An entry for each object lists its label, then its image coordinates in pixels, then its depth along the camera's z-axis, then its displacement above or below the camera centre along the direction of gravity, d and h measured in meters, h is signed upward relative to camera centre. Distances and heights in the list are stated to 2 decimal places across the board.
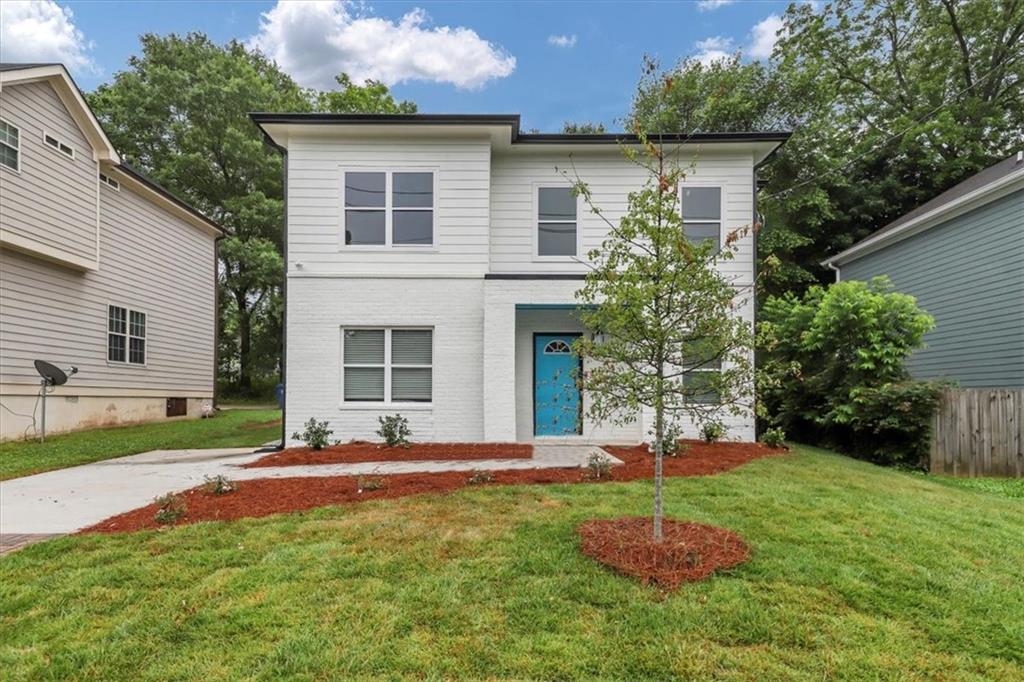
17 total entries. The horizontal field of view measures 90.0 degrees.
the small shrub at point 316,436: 8.85 -1.40
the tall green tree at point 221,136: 24.64 +10.75
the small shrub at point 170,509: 4.80 -1.50
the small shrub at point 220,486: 5.89 -1.54
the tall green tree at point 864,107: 17.08 +9.13
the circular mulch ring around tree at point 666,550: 3.52 -1.45
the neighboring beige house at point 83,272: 10.12 +1.98
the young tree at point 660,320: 3.90 +0.29
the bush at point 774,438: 9.35 -1.47
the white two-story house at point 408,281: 9.49 +1.41
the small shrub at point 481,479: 6.11 -1.48
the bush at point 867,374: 8.86 -0.31
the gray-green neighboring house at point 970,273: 10.31 +1.95
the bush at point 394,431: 9.06 -1.35
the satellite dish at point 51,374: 10.31 -0.41
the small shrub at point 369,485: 5.86 -1.50
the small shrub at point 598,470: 6.45 -1.44
